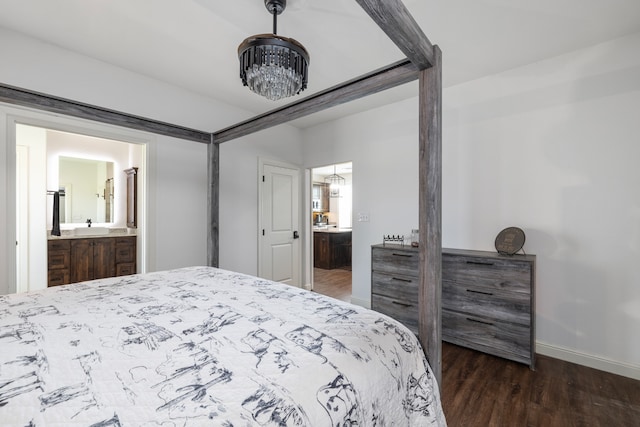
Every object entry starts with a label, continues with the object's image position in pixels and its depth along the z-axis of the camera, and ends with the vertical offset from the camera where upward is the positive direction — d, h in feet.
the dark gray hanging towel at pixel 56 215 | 11.86 -0.03
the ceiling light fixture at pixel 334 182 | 25.76 +3.08
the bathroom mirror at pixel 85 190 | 13.30 +1.21
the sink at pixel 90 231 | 12.33 -0.75
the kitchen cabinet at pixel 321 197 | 26.43 +1.71
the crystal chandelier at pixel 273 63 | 5.11 +2.84
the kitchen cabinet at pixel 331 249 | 20.58 -2.61
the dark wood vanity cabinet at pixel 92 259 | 11.26 -1.84
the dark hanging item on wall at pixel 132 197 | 13.14 +0.86
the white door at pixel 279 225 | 12.96 -0.49
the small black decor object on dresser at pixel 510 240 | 8.30 -0.78
